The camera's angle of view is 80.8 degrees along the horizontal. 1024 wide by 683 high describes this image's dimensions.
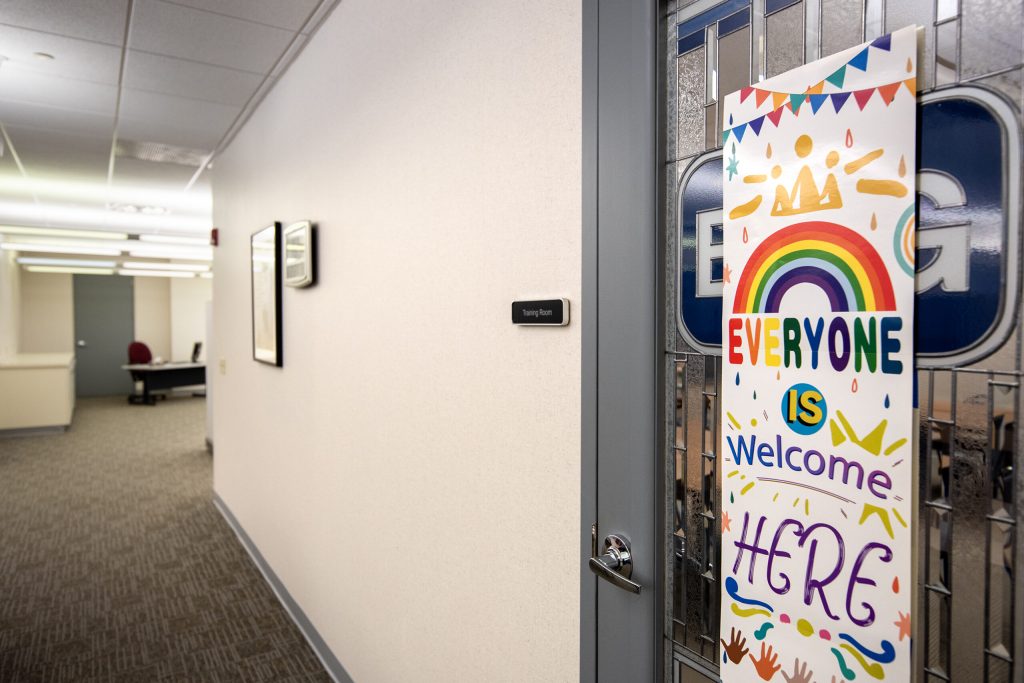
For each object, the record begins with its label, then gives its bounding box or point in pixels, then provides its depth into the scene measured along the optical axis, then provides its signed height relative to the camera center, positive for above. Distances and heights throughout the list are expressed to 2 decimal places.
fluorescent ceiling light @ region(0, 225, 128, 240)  6.89 +1.08
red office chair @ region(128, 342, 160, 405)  9.47 -0.51
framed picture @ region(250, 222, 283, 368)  2.65 +0.15
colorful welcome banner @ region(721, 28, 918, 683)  0.65 -0.05
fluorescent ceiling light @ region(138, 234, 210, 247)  7.30 +1.07
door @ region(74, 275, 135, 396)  10.41 -0.13
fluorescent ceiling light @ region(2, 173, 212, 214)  4.71 +1.11
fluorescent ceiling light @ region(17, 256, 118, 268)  8.45 +0.93
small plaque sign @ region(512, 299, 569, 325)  1.08 +0.03
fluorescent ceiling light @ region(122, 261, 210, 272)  9.34 +0.93
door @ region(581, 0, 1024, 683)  0.58 +0.01
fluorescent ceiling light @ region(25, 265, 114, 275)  9.53 +0.91
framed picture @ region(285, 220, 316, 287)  2.25 +0.27
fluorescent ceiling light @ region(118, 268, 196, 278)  10.16 +0.91
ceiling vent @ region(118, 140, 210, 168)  3.70 +1.11
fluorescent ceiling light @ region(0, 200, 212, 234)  5.73 +1.11
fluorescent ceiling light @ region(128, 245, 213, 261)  8.07 +1.02
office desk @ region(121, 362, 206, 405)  9.29 -0.79
